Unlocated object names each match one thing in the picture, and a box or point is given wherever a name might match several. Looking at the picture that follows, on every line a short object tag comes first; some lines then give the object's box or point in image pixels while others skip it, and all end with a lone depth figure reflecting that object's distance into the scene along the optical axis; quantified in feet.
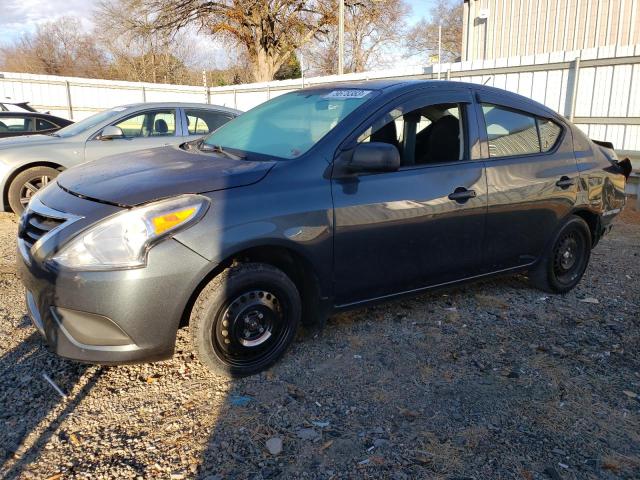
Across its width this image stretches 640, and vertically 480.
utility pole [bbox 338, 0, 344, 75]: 64.68
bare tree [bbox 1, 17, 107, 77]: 144.77
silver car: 21.97
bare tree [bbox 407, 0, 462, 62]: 143.54
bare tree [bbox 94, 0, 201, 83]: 87.20
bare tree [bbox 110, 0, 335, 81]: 87.10
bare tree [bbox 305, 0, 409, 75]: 100.12
